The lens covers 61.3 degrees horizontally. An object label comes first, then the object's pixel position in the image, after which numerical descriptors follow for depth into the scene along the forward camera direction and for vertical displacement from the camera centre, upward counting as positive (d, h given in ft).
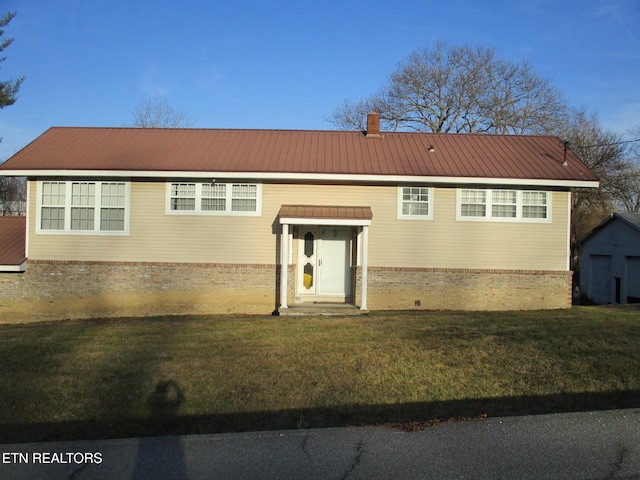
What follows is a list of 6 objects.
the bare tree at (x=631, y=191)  107.21 +13.54
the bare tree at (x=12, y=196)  141.08 +13.20
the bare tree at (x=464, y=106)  107.76 +30.07
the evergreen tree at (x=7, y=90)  59.57 +17.74
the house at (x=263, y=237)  46.16 +1.14
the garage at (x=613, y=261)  79.79 -0.73
